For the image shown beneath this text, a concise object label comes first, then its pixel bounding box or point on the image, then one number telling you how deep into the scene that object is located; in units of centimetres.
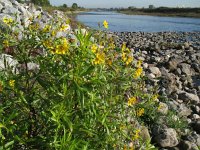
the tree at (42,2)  3929
